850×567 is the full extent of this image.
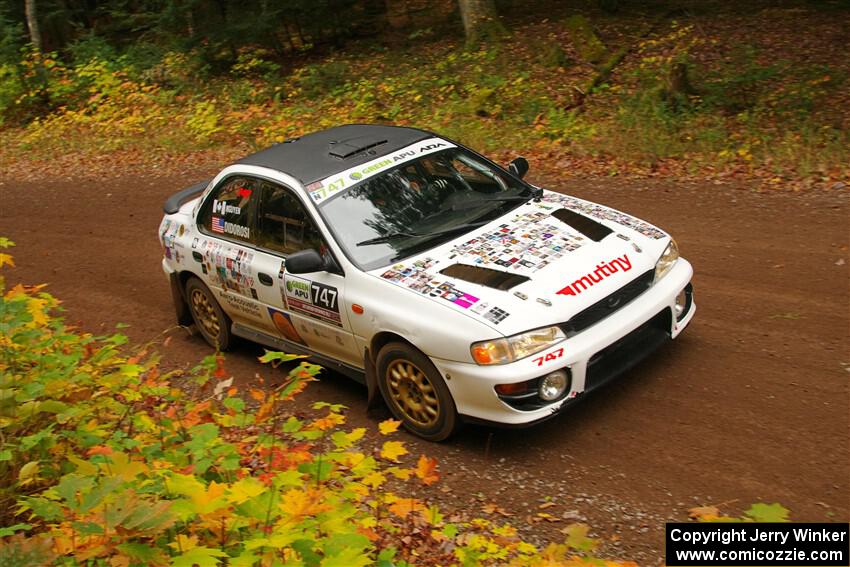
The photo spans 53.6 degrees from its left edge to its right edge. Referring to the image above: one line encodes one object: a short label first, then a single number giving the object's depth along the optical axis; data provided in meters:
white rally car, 5.53
